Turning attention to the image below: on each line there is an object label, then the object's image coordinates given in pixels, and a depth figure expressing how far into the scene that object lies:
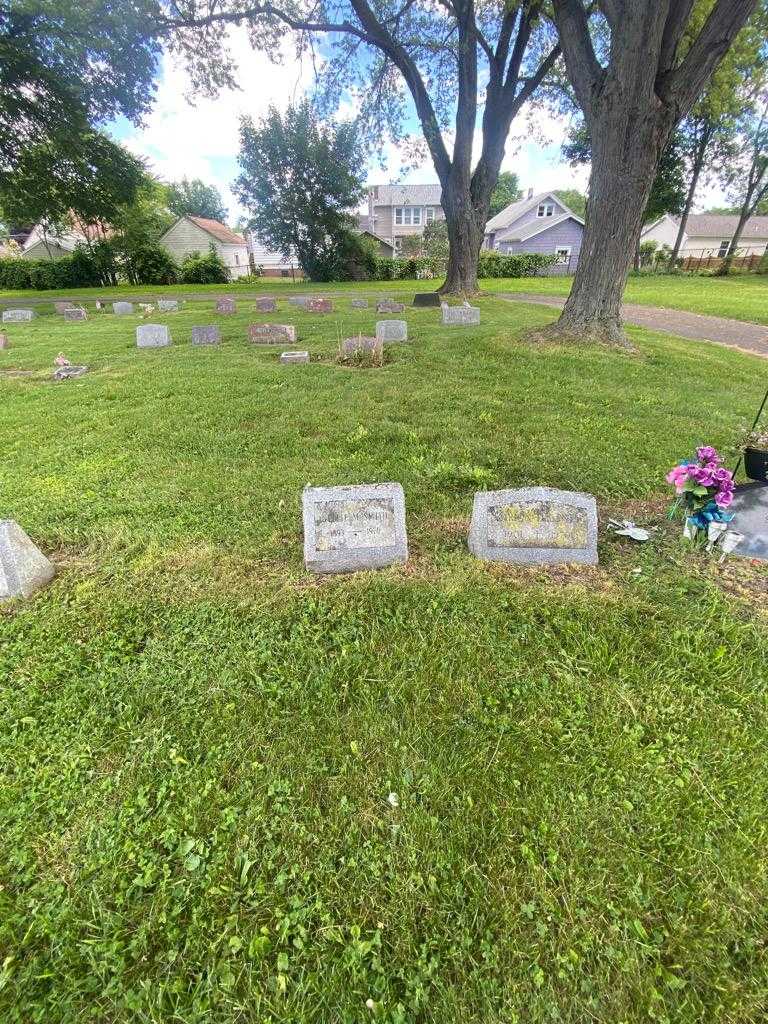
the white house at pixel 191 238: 41.84
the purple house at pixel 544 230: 38.12
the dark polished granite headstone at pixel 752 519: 2.92
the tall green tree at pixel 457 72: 11.77
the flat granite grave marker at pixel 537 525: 2.82
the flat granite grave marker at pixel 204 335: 9.59
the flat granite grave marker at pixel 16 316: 14.55
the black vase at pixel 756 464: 3.07
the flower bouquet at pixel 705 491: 2.81
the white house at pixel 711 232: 48.66
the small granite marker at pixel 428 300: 15.23
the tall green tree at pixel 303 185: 29.27
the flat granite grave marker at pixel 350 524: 2.79
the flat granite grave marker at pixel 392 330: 9.07
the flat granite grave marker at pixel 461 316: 11.30
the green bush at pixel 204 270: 32.50
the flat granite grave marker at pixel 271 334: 9.43
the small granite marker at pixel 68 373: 7.38
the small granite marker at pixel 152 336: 9.53
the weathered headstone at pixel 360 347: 7.57
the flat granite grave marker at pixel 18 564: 2.58
